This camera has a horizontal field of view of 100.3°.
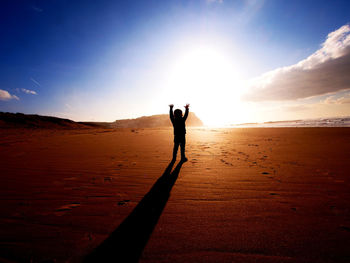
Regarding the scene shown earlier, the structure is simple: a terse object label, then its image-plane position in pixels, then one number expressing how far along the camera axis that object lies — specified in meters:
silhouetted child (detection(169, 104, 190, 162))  4.75
